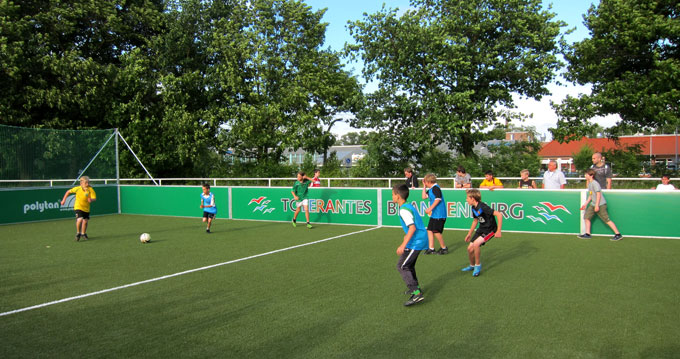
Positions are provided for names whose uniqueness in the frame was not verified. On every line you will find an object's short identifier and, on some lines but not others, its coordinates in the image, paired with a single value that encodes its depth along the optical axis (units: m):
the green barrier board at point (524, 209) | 12.29
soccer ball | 11.51
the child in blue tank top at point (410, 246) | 5.94
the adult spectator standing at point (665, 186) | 12.27
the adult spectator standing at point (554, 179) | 12.75
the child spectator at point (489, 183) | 13.11
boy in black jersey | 7.41
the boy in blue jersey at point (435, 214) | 9.07
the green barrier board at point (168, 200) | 17.36
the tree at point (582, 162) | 23.14
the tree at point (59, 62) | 23.36
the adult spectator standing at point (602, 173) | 12.18
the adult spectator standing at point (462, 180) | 13.37
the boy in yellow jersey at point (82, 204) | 12.14
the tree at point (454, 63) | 23.28
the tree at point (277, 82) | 29.30
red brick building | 51.15
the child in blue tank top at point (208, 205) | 13.39
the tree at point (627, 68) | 19.03
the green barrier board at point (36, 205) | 16.59
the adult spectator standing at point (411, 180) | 13.27
